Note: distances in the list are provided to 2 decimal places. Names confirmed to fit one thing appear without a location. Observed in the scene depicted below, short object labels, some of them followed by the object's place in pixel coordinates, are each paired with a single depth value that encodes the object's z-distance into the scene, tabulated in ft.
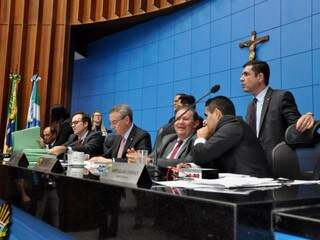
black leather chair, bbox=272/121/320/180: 5.87
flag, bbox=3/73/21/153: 18.72
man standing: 8.70
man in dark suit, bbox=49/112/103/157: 11.09
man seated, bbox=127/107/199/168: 8.37
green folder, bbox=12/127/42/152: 7.90
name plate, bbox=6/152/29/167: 5.96
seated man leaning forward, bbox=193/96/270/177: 6.67
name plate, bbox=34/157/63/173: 4.77
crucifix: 13.85
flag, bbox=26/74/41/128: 19.35
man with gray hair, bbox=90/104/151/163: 10.07
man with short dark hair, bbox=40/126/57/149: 13.79
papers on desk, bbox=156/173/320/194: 2.94
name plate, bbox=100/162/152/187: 3.22
